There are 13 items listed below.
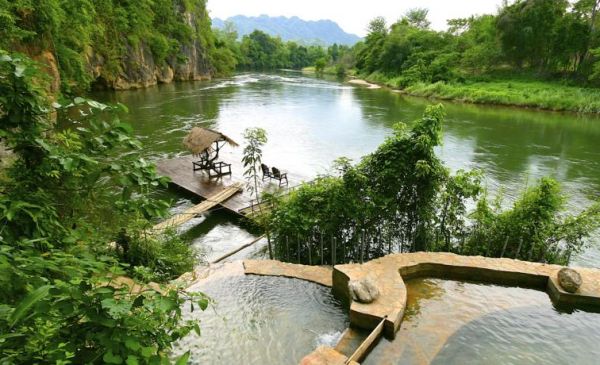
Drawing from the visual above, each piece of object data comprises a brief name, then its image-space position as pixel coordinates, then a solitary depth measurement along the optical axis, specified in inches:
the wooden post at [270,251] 334.3
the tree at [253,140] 379.9
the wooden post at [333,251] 306.5
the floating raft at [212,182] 498.4
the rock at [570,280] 244.4
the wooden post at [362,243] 309.4
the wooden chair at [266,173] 554.3
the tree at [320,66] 3397.1
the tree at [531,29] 1566.2
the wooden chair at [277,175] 550.5
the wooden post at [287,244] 323.2
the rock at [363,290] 222.7
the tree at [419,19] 3087.4
